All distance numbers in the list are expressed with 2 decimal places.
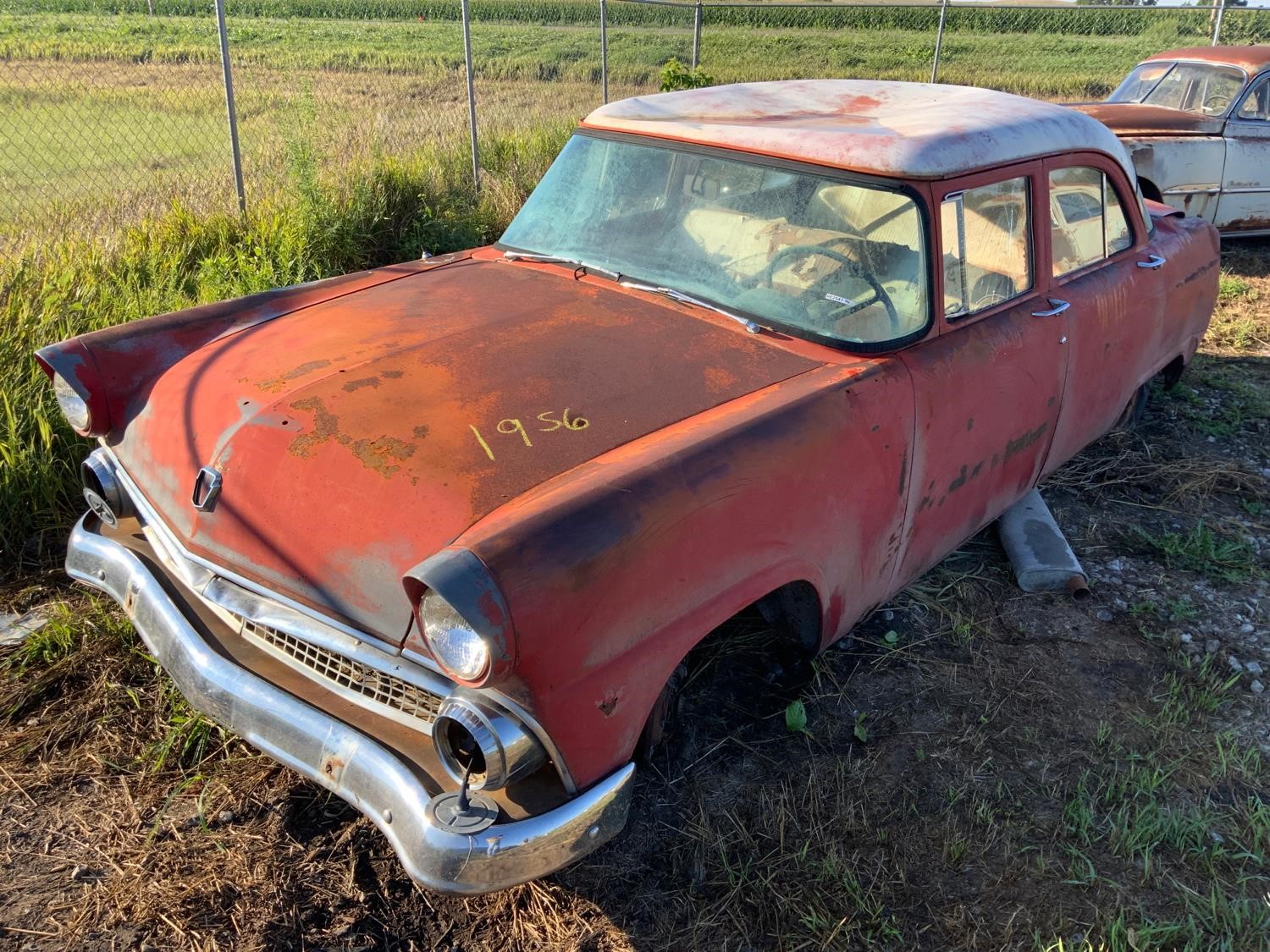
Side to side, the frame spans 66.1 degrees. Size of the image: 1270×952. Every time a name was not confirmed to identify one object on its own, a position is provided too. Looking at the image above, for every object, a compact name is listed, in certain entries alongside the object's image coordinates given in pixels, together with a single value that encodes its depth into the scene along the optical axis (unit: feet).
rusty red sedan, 6.37
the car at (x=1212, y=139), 23.98
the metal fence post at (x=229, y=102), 17.93
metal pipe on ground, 11.81
